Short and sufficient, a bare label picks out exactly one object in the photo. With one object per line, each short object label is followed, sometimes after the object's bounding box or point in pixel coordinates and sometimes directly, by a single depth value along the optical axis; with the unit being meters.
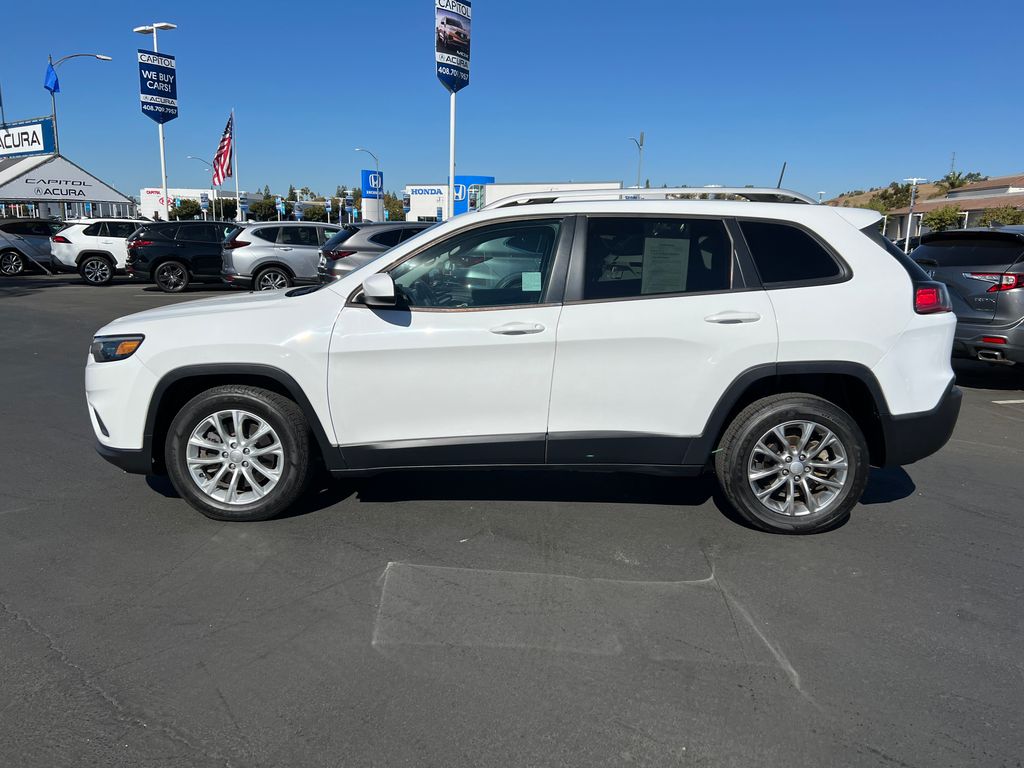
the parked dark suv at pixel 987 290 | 7.52
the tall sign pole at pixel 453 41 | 22.19
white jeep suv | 3.94
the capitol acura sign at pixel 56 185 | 36.97
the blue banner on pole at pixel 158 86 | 24.45
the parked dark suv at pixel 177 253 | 17.39
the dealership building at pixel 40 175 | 34.28
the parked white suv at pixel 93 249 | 19.19
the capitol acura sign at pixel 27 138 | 33.75
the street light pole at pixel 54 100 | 27.77
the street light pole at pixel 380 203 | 39.28
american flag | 29.80
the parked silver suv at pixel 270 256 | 15.45
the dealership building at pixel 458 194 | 34.67
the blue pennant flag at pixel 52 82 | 30.52
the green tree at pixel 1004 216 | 37.73
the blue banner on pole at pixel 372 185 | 39.03
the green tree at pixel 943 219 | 46.03
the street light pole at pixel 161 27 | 26.75
